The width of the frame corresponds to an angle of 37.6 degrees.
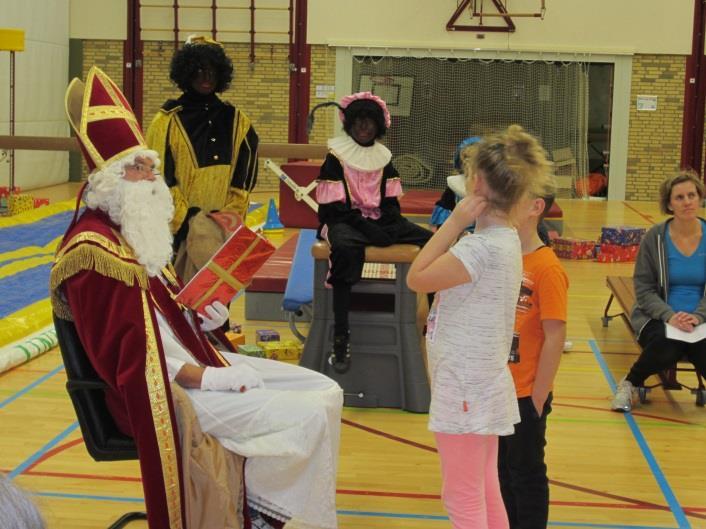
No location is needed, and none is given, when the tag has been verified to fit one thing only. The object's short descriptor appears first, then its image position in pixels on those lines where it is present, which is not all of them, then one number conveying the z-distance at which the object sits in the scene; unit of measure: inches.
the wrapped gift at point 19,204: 496.4
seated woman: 209.9
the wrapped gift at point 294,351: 252.1
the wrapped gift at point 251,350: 241.1
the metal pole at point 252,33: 693.9
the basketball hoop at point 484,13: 679.1
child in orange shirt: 129.7
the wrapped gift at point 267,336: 260.8
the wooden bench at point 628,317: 223.0
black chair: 127.8
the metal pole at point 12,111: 557.3
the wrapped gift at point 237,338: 253.3
